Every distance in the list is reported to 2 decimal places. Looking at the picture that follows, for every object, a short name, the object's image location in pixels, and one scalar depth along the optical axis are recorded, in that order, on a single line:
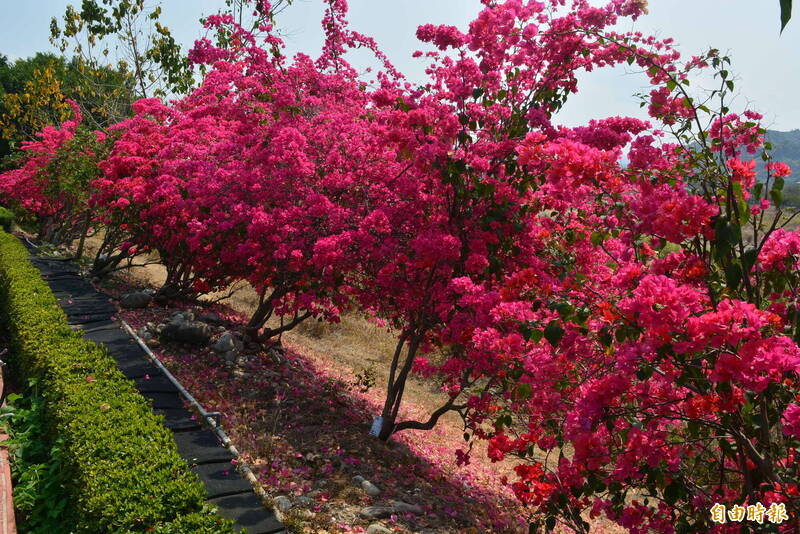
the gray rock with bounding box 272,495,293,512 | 4.49
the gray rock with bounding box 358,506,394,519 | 4.75
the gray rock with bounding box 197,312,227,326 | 9.26
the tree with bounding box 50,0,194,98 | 17.22
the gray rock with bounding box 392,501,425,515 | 5.00
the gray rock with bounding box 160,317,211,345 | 7.96
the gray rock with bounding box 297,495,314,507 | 4.70
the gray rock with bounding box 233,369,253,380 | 7.42
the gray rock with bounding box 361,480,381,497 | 5.18
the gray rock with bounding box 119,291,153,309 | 9.27
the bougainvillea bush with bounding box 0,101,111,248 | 11.90
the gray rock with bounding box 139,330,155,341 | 7.74
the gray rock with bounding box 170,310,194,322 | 8.16
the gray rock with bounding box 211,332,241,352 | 7.98
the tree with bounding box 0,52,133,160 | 19.91
